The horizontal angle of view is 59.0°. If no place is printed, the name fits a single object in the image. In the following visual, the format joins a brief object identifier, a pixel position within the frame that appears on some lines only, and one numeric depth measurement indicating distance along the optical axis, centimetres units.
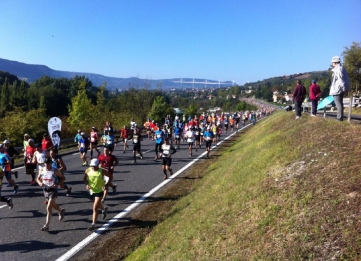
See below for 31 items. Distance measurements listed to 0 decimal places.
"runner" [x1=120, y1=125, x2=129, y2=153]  2100
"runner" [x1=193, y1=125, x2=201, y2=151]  2114
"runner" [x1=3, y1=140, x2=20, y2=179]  1170
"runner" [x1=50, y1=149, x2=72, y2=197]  1064
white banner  1670
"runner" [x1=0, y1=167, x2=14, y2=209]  898
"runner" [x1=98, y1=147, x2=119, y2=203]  1031
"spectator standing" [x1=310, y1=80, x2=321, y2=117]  1254
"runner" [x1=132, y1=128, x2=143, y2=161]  1738
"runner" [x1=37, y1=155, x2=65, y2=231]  805
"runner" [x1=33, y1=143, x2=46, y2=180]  1068
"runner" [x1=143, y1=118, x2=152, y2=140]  2972
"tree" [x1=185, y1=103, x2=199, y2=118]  7381
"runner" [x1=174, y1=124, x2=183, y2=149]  2330
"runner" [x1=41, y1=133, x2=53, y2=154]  1384
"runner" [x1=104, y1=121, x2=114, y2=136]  1962
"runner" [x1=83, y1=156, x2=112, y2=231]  801
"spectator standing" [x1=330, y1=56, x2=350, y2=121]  948
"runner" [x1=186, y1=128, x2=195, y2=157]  1942
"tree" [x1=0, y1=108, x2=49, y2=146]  2545
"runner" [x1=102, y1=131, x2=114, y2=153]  1679
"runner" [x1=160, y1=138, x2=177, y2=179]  1312
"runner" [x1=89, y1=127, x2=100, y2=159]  1839
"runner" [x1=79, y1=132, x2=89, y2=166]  1580
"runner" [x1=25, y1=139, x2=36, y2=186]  1215
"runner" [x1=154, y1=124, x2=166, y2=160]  1753
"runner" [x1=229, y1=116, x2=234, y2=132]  3564
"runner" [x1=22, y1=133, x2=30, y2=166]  1344
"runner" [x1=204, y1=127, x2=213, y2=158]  1845
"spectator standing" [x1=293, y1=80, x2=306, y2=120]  1380
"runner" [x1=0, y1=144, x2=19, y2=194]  1059
